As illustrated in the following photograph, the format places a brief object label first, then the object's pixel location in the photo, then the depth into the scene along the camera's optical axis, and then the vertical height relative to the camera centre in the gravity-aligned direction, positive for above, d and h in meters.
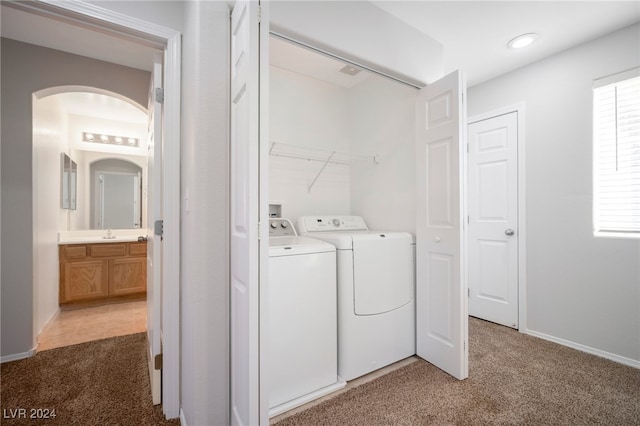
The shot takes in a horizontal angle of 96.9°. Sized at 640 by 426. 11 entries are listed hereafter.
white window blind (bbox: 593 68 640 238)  2.11 +0.45
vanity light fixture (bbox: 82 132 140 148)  3.92 +1.05
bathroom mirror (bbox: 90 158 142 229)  4.00 +0.27
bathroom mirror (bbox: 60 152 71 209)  3.38 +0.42
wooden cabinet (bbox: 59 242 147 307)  3.39 -0.75
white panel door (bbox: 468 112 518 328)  2.73 -0.06
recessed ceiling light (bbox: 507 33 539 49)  2.21 +1.38
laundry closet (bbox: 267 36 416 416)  1.65 -0.10
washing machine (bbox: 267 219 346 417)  1.57 -0.65
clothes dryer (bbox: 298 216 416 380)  1.87 -0.61
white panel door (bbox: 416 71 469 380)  1.89 -0.12
